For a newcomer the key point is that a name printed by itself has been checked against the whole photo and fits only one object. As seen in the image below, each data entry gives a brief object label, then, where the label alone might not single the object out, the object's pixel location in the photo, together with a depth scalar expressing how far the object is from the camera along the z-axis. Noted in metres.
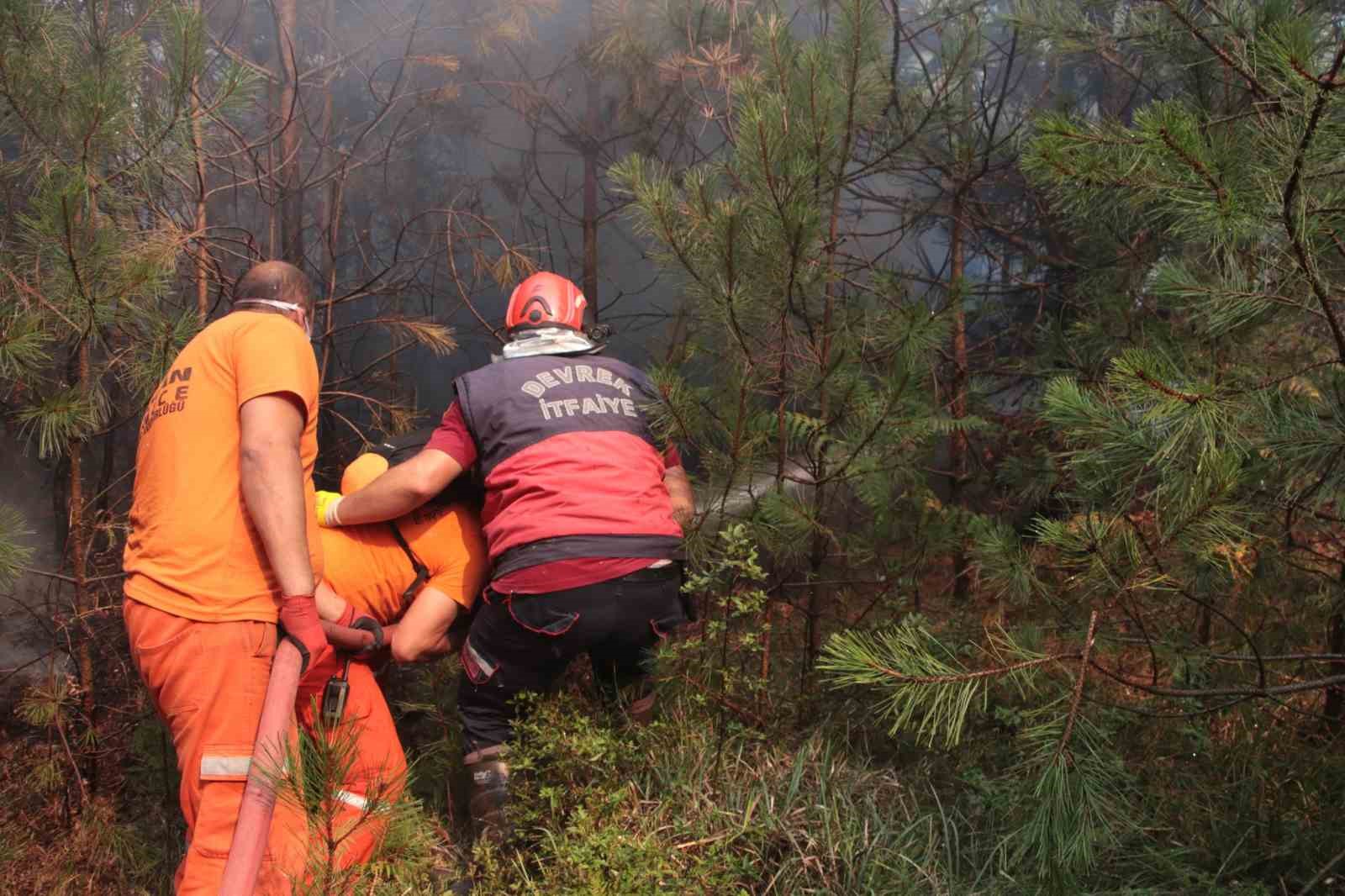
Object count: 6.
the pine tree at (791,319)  3.24
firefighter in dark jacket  3.05
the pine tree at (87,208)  3.19
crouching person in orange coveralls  3.17
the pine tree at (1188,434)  2.07
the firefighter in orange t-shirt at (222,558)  2.67
